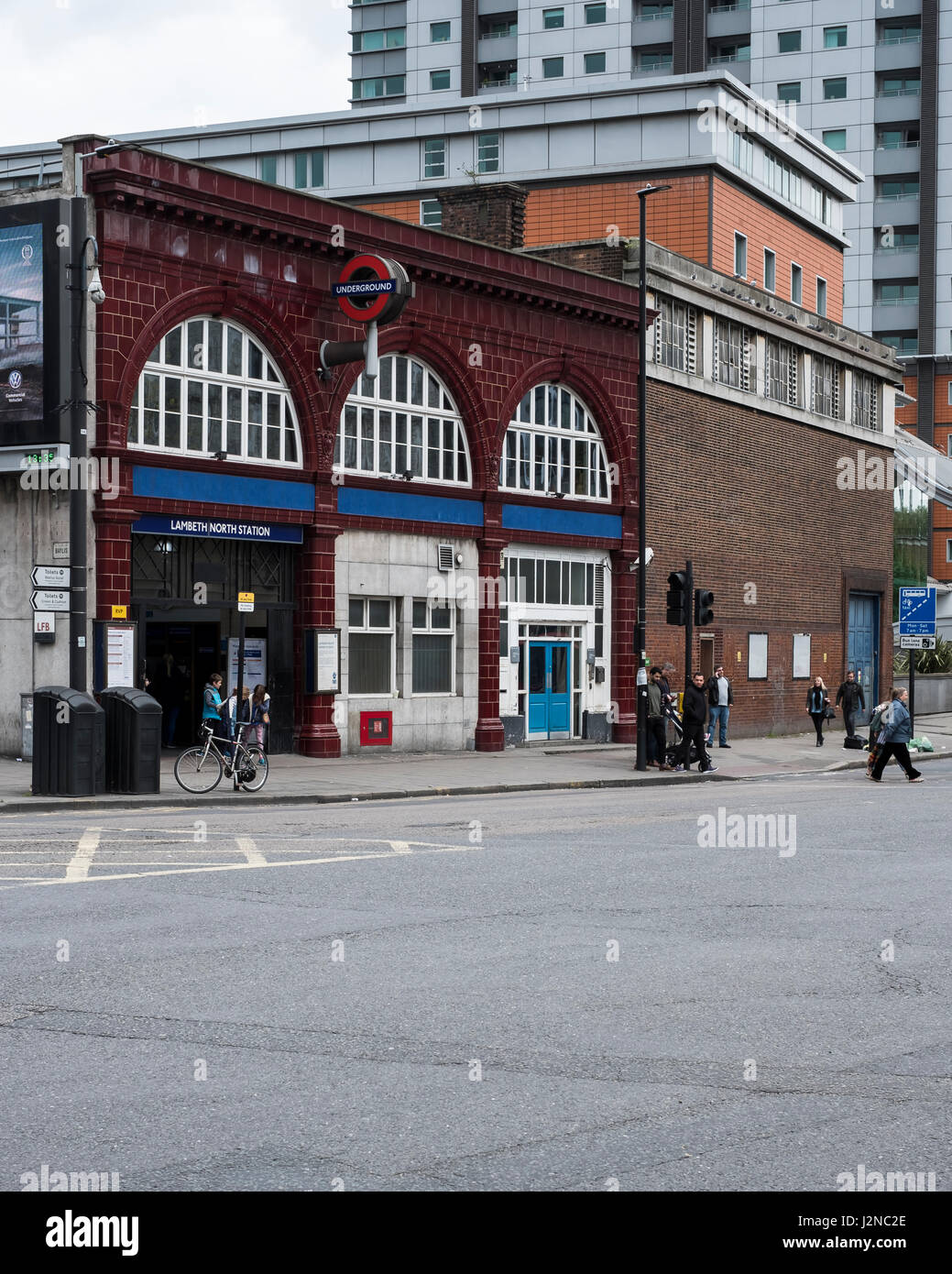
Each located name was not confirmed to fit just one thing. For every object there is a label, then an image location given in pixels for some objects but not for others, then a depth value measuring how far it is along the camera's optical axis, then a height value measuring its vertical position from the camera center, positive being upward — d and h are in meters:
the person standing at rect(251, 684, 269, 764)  24.14 -0.87
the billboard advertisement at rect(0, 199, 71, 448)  24.31 +4.96
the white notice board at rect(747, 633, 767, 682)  41.53 -0.28
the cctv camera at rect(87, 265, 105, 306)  21.97 +4.78
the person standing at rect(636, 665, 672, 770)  29.52 -1.43
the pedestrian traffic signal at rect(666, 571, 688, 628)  29.45 +0.87
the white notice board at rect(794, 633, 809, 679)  44.22 -0.24
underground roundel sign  27.56 +6.09
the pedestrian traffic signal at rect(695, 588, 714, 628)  29.23 +0.75
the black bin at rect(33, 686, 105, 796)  20.55 -1.26
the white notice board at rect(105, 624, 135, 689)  24.61 -0.13
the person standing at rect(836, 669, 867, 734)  38.62 -1.25
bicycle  21.48 -1.60
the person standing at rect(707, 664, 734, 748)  36.88 -1.18
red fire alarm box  29.55 -1.52
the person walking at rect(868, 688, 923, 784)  25.37 -1.37
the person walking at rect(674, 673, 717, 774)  29.19 -1.38
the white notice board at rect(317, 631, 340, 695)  28.33 -0.30
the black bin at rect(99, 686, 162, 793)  21.12 -1.24
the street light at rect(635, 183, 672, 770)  28.70 +1.61
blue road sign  38.25 +0.80
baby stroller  29.55 -1.83
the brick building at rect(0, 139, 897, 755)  25.80 +3.45
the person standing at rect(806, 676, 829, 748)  38.22 -1.31
